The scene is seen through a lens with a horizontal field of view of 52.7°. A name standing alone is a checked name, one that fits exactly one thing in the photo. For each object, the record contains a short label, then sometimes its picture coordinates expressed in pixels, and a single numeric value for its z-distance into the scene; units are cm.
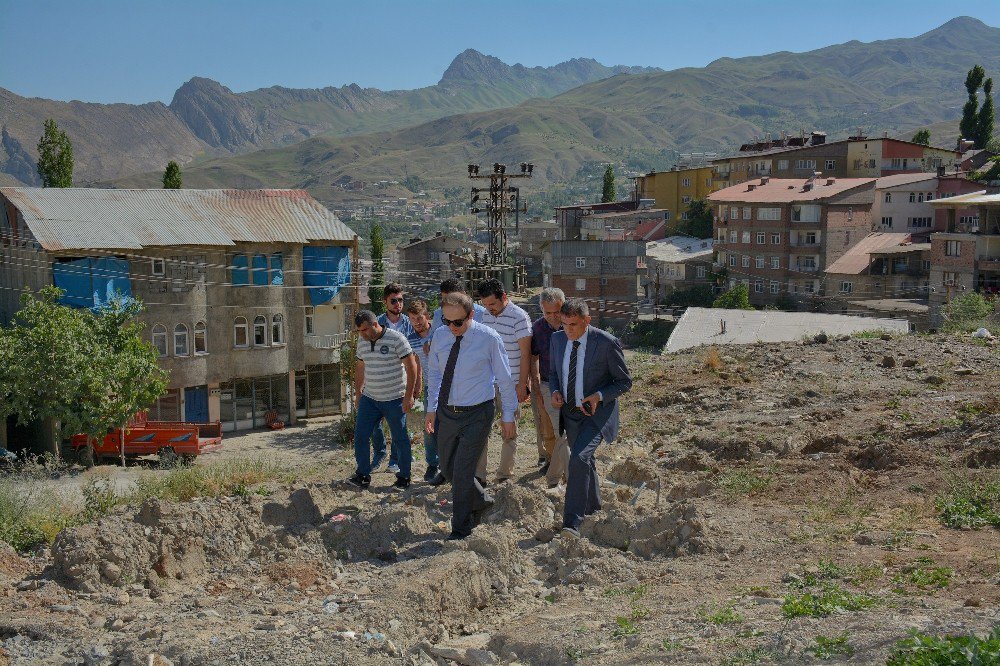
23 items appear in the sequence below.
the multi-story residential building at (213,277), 3488
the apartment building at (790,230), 6931
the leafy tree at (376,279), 7021
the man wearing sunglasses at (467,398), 818
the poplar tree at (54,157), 4895
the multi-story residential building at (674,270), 7675
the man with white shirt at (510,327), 941
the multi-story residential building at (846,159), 8262
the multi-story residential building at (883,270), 6069
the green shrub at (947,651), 442
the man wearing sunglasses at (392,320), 1014
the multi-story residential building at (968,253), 5147
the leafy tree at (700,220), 8688
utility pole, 4241
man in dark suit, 805
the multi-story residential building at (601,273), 6812
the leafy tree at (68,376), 2514
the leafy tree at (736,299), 6316
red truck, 2814
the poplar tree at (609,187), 10256
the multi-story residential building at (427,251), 8894
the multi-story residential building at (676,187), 9750
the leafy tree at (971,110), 8806
